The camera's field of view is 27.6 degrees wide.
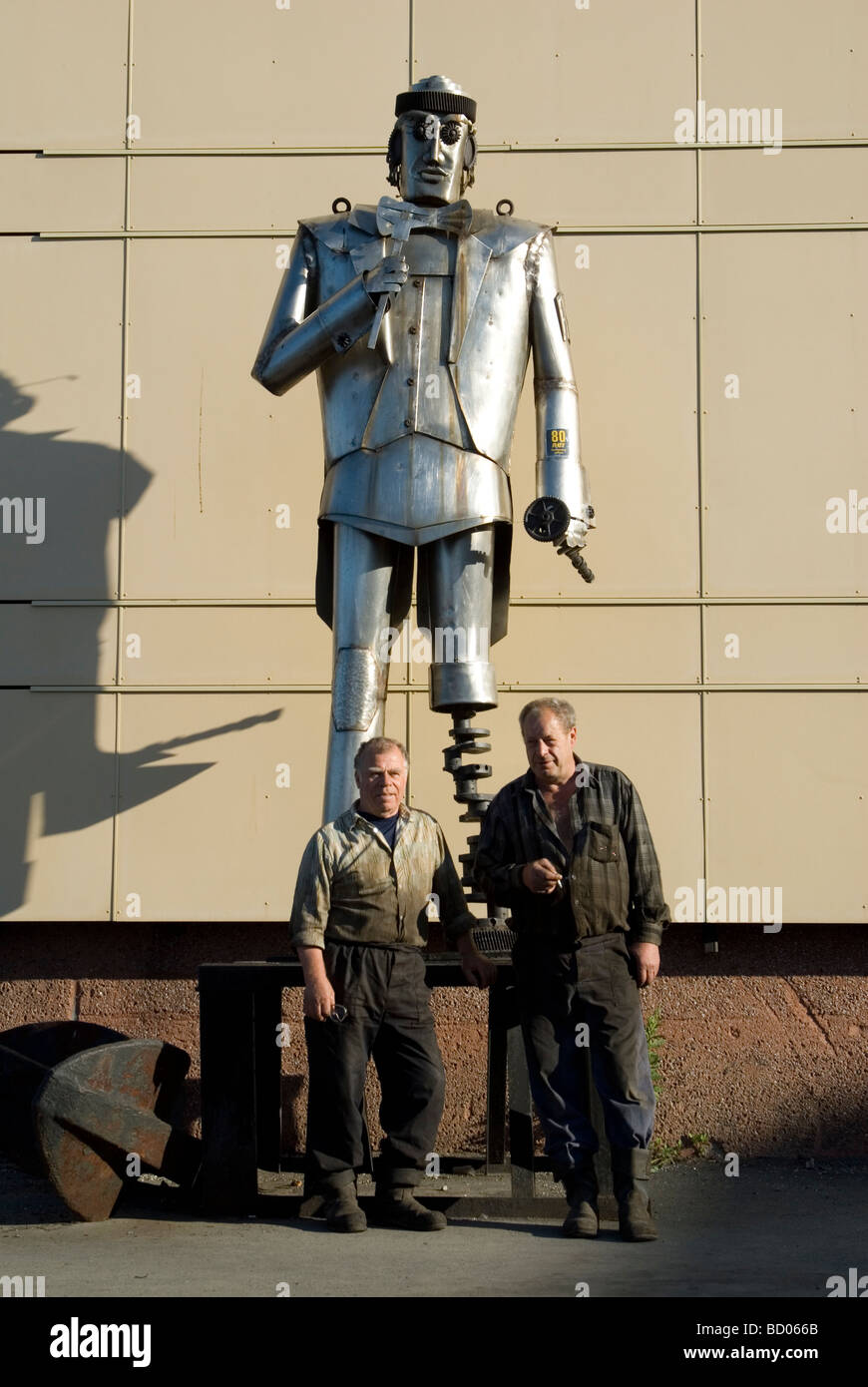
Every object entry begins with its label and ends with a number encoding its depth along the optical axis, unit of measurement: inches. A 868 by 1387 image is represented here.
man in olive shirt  214.2
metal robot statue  243.1
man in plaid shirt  208.2
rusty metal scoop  219.3
